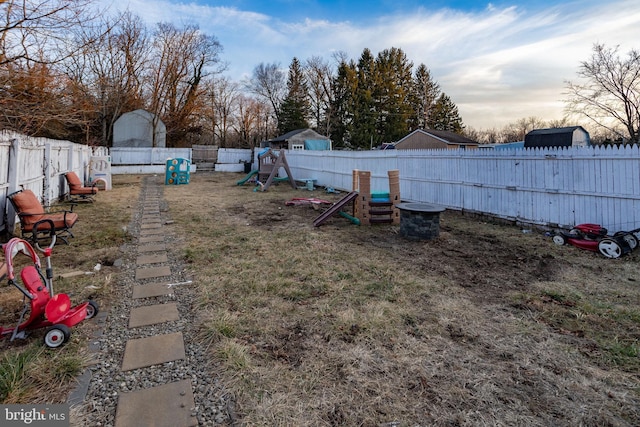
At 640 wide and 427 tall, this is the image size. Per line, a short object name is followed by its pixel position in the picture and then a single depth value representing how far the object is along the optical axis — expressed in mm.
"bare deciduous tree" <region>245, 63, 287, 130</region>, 39406
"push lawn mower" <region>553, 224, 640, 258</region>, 4770
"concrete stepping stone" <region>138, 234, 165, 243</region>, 5543
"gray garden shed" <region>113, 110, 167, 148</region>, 24062
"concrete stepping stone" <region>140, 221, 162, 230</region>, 6586
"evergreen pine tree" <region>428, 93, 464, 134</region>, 38219
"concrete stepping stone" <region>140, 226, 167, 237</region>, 6099
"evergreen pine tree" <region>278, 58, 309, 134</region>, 36469
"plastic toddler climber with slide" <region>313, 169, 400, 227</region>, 6938
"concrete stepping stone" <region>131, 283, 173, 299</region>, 3395
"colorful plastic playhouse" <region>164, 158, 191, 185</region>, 15055
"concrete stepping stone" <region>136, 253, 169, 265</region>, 4480
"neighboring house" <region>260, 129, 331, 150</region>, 27781
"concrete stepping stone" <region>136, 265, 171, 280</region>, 3941
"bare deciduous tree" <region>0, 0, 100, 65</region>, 3969
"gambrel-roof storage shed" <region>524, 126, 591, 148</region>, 15625
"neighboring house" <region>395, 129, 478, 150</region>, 23094
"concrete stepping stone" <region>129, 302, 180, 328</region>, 2828
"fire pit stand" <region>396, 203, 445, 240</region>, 5688
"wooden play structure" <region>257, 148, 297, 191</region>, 12961
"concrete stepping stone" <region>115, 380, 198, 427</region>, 1714
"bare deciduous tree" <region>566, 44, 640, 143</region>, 18578
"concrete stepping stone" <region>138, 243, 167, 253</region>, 5045
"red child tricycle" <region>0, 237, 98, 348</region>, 2367
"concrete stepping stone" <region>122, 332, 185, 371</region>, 2242
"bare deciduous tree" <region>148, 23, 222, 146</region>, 25391
